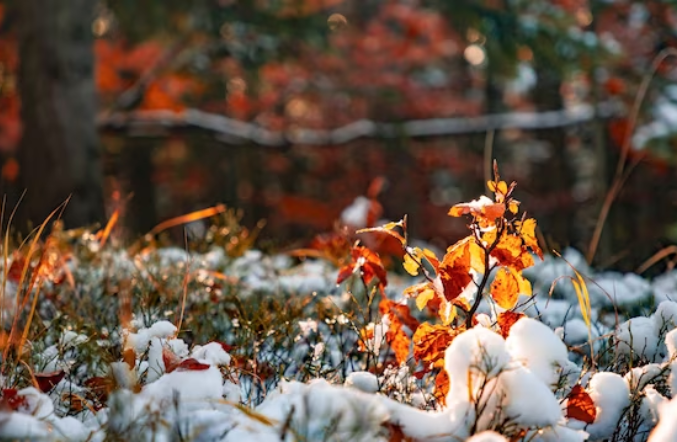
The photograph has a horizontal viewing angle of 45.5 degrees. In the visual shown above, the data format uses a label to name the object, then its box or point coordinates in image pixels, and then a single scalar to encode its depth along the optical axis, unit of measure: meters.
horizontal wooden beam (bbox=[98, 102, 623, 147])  10.33
